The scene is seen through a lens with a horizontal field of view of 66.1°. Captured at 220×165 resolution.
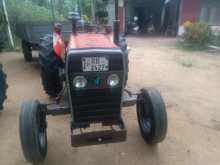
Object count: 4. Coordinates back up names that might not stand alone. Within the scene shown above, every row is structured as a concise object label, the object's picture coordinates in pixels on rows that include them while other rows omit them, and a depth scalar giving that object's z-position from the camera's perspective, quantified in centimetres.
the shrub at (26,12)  589
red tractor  147
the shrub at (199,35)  631
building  842
